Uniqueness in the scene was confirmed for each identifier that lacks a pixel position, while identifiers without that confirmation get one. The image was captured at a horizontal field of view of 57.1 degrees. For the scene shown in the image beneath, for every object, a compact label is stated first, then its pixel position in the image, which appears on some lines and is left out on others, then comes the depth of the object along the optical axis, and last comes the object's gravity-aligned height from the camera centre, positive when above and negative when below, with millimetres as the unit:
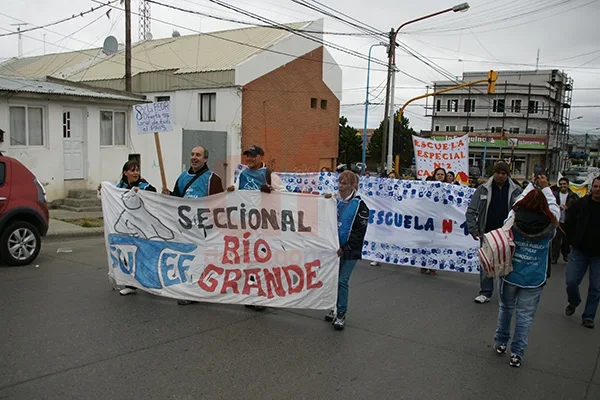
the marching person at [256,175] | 6810 -320
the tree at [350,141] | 61906 +1322
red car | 8562 -1146
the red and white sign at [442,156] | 15242 +11
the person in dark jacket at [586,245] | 6586 -1013
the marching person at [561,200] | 11648 -866
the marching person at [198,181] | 6863 -418
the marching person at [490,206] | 7367 -639
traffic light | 22672 +3337
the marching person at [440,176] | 10492 -373
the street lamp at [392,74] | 24769 +3739
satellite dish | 30673 +5602
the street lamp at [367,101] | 29197 +3003
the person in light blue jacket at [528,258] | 5129 -924
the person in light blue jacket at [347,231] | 5934 -834
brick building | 28719 +3431
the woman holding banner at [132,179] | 7266 -447
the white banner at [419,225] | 9461 -1237
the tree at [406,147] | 71875 +993
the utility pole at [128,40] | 19984 +3931
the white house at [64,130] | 16188 +409
